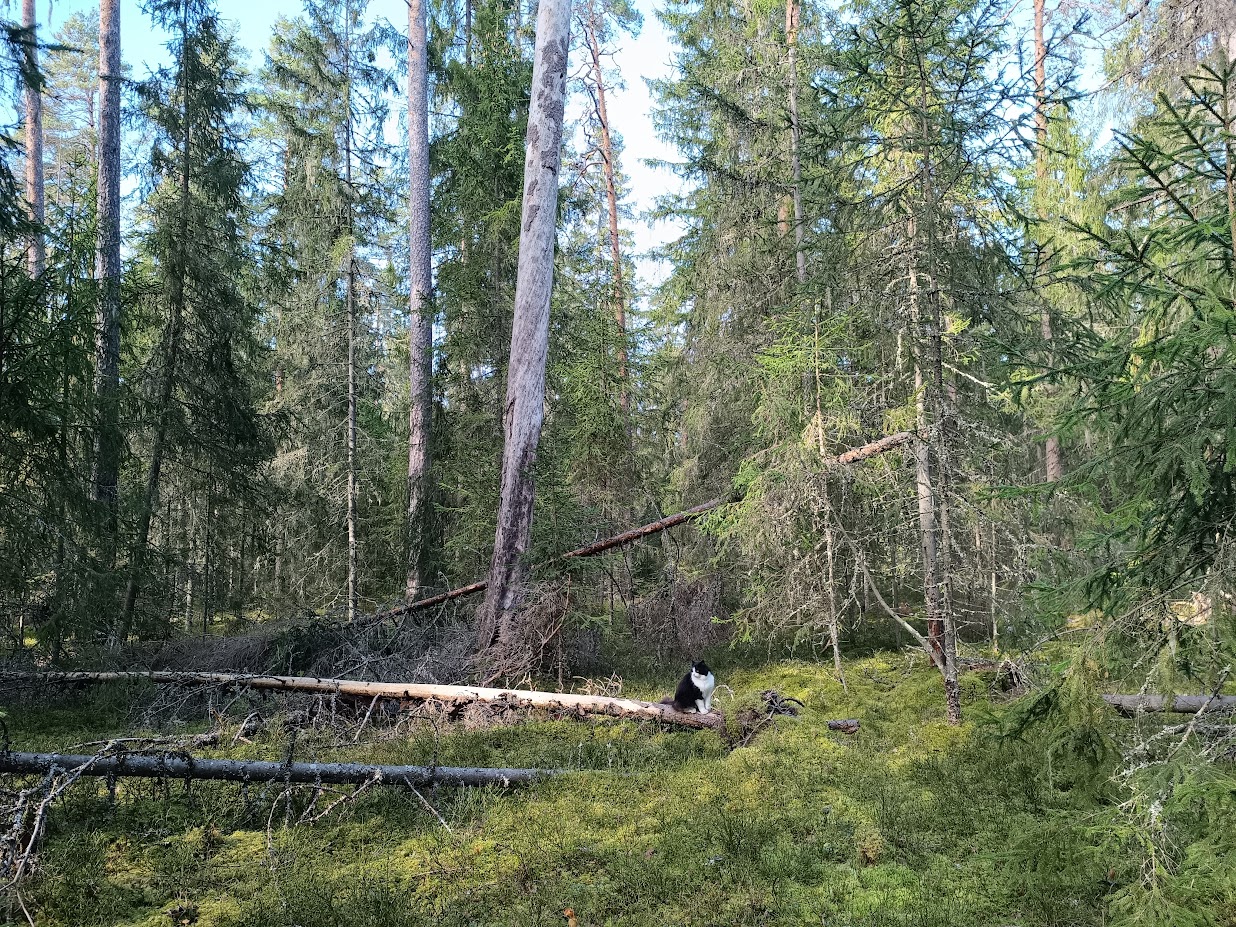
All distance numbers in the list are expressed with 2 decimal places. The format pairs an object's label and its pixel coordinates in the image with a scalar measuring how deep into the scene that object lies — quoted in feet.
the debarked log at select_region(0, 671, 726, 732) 24.21
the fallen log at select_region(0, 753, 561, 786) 15.80
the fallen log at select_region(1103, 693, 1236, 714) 21.18
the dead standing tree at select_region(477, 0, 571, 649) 31.50
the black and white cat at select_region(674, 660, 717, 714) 24.40
